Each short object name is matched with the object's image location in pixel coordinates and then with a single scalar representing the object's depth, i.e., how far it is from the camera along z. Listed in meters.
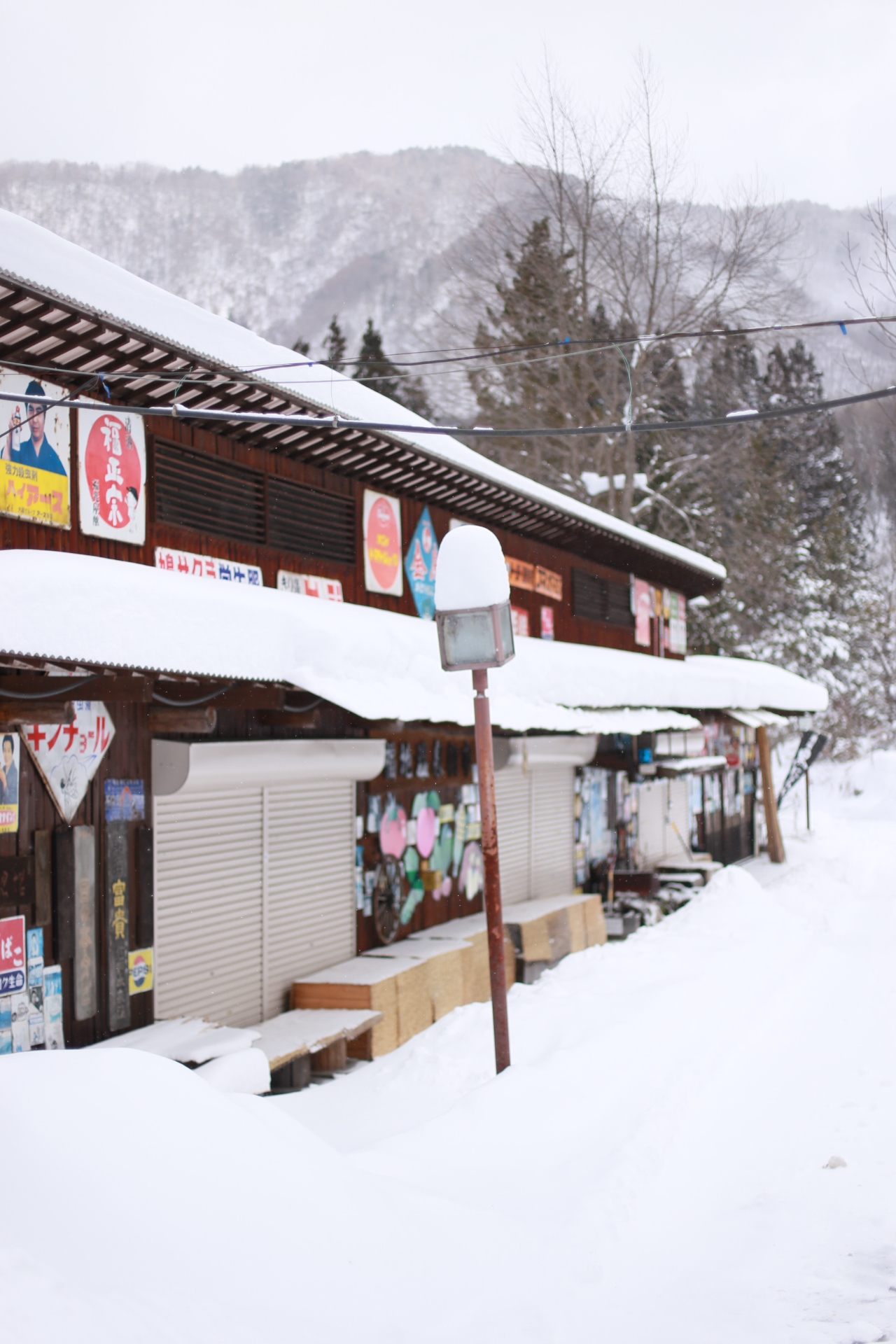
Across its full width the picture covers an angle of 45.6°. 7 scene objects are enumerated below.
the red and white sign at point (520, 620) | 14.38
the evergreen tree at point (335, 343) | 44.74
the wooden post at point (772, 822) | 21.44
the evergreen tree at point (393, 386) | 41.16
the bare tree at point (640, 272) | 27.41
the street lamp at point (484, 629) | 6.91
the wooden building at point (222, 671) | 6.46
